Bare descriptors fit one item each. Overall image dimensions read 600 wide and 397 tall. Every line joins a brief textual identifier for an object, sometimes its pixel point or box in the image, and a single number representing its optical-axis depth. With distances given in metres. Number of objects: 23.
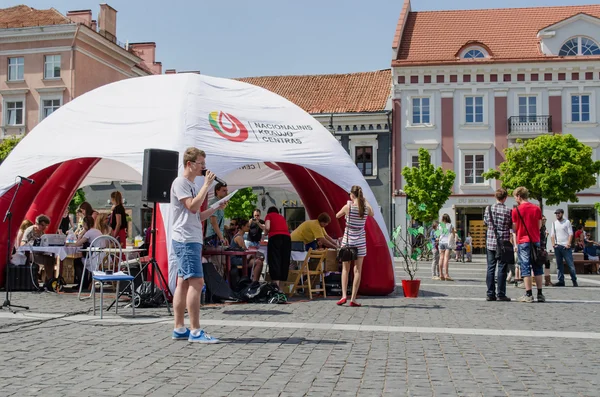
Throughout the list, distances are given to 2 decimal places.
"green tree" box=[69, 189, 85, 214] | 39.50
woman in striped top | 11.21
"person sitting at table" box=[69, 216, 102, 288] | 13.38
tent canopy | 12.16
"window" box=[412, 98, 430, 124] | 40.31
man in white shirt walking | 16.95
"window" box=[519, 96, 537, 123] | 39.12
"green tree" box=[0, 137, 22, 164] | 36.58
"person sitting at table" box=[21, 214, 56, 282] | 13.63
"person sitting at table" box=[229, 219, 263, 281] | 12.74
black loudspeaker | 9.89
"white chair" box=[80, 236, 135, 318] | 9.06
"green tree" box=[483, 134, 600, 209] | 32.44
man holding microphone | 7.25
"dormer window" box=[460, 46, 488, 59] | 40.81
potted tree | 12.52
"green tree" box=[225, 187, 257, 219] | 41.22
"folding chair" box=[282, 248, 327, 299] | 12.31
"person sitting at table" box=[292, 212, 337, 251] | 13.48
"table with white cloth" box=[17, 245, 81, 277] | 13.30
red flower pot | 12.52
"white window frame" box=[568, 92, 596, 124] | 39.00
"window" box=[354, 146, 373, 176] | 41.53
